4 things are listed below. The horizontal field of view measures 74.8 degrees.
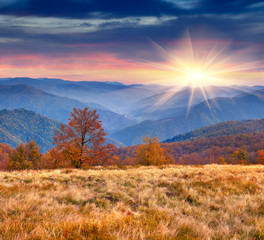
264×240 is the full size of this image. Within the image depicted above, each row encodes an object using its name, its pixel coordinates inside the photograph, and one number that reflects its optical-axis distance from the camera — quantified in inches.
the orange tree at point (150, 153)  1594.5
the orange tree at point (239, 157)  3047.0
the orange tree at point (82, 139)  913.3
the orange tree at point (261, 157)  2945.1
